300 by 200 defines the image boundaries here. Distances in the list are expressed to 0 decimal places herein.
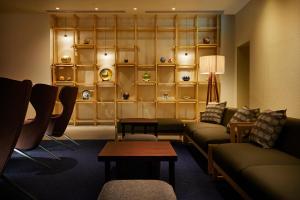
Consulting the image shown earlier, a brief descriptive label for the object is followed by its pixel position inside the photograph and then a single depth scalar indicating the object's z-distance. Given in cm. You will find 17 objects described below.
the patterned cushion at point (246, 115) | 257
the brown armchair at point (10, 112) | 136
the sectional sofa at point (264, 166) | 126
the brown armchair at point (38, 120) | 241
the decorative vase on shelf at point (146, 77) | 518
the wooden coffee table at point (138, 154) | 170
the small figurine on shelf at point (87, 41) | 515
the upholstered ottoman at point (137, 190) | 117
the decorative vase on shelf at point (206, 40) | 508
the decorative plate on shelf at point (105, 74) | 518
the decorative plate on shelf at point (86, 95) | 516
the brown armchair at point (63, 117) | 321
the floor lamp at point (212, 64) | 415
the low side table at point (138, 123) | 353
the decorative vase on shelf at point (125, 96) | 512
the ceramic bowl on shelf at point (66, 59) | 507
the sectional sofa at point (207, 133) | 254
